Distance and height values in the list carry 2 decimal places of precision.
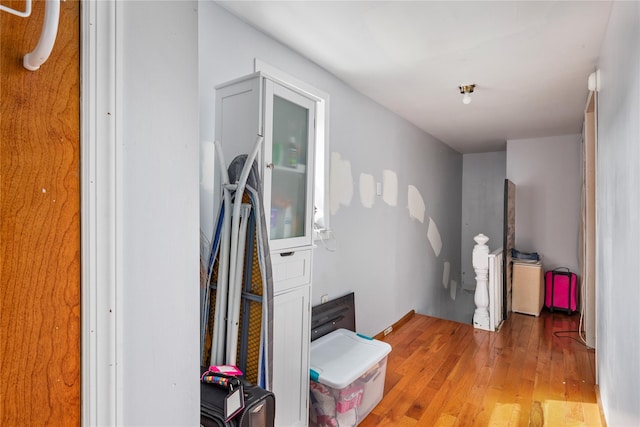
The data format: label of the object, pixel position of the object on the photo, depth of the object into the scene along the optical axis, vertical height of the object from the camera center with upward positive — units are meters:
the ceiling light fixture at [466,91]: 2.90 +1.01
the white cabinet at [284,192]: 1.62 +0.10
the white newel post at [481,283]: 3.69 -0.73
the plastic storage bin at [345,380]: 1.94 -0.96
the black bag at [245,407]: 1.24 -0.71
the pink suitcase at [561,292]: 4.30 -0.94
